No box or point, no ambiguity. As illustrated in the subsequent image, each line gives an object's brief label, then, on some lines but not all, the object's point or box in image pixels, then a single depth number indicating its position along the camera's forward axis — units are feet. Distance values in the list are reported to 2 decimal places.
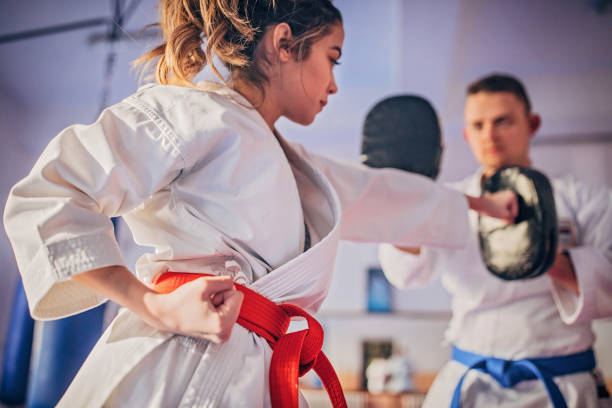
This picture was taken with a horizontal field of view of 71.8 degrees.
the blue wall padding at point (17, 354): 4.25
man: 3.52
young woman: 1.51
